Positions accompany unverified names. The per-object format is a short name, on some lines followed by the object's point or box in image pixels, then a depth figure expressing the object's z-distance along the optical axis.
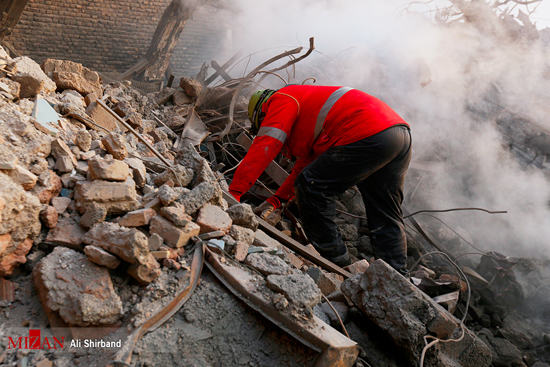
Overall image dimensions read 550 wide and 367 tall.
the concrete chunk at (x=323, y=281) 2.41
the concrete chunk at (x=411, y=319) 1.92
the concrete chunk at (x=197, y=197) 2.11
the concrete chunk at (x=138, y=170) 2.32
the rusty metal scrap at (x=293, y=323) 1.56
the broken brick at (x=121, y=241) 1.58
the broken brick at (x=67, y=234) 1.71
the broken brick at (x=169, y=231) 1.86
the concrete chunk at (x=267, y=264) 1.93
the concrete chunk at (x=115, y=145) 2.36
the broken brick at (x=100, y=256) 1.58
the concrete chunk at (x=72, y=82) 3.41
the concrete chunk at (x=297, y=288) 1.69
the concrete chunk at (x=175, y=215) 1.89
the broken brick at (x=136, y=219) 1.85
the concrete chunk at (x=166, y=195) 1.97
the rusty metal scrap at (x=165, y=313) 1.41
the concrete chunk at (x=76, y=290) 1.46
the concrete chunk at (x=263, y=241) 2.42
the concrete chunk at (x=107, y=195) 1.88
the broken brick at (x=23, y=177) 1.74
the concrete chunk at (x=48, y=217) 1.75
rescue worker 2.94
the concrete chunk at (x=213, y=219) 2.06
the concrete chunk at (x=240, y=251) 1.97
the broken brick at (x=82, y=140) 2.31
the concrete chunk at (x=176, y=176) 2.41
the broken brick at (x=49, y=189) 1.84
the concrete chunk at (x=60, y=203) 1.86
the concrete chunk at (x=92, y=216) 1.80
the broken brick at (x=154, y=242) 1.79
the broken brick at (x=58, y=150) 2.11
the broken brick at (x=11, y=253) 1.53
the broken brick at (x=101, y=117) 3.11
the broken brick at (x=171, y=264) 1.78
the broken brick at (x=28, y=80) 2.61
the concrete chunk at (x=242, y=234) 2.15
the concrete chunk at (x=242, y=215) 2.41
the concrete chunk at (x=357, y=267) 3.12
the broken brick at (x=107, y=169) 1.97
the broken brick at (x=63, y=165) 2.06
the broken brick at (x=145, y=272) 1.63
